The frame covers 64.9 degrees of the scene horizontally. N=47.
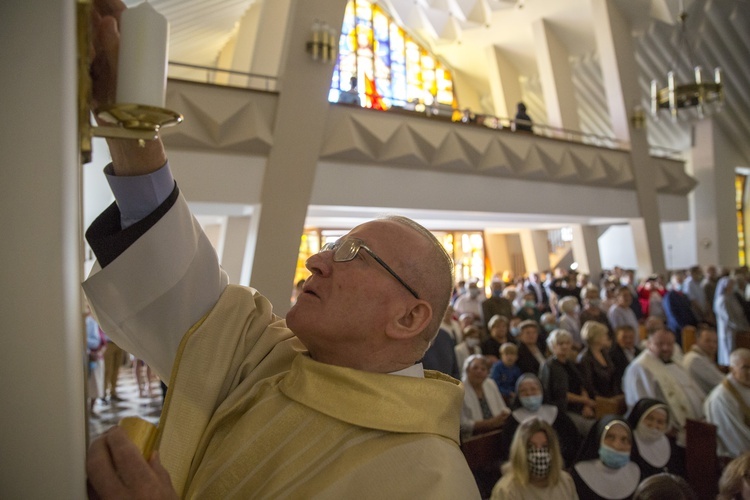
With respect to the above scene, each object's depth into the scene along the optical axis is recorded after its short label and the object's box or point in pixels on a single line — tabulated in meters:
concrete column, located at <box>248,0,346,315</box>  7.47
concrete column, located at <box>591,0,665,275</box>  12.59
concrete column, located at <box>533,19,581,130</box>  13.30
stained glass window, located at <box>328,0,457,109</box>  17.25
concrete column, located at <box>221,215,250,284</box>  8.26
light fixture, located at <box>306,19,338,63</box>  7.49
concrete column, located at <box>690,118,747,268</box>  17.34
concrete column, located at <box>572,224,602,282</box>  13.87
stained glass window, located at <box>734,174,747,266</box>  20.67
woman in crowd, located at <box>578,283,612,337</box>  7.51
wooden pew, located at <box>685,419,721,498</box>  3.86
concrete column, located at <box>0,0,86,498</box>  0.69
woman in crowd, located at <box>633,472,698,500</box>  2.67
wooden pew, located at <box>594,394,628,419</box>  4.34
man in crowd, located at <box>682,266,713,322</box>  10.87
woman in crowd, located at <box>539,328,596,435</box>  4.88
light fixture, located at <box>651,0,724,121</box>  10.81
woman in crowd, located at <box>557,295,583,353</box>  7.66
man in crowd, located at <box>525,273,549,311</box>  12.48
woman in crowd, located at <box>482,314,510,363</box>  6.31
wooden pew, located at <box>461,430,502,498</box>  3.69
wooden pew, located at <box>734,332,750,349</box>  7.26
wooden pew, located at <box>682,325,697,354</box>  7.23
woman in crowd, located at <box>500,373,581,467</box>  4.30
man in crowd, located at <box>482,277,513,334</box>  8.27
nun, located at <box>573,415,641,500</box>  3.46
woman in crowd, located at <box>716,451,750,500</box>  2.70
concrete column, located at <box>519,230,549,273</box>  16.09
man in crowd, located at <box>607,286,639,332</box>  8.02
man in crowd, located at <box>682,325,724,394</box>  5.32
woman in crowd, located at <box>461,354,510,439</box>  4.52
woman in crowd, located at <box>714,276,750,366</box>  8.72
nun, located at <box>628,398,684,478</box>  3.80
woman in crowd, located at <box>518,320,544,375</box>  5.66
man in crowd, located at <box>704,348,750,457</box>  4.24
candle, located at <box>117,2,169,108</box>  0.84
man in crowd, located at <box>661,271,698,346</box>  8.98
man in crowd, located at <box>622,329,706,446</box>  4.83
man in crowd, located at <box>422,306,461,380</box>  4.41
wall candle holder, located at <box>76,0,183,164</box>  0.84
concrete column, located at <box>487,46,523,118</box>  16.05
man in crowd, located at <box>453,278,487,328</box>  9.57
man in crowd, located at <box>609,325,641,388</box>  5.77
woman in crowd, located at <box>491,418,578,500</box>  3.06
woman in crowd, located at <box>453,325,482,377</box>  5.95
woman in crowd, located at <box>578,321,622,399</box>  5.52
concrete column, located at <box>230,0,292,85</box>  7.74
